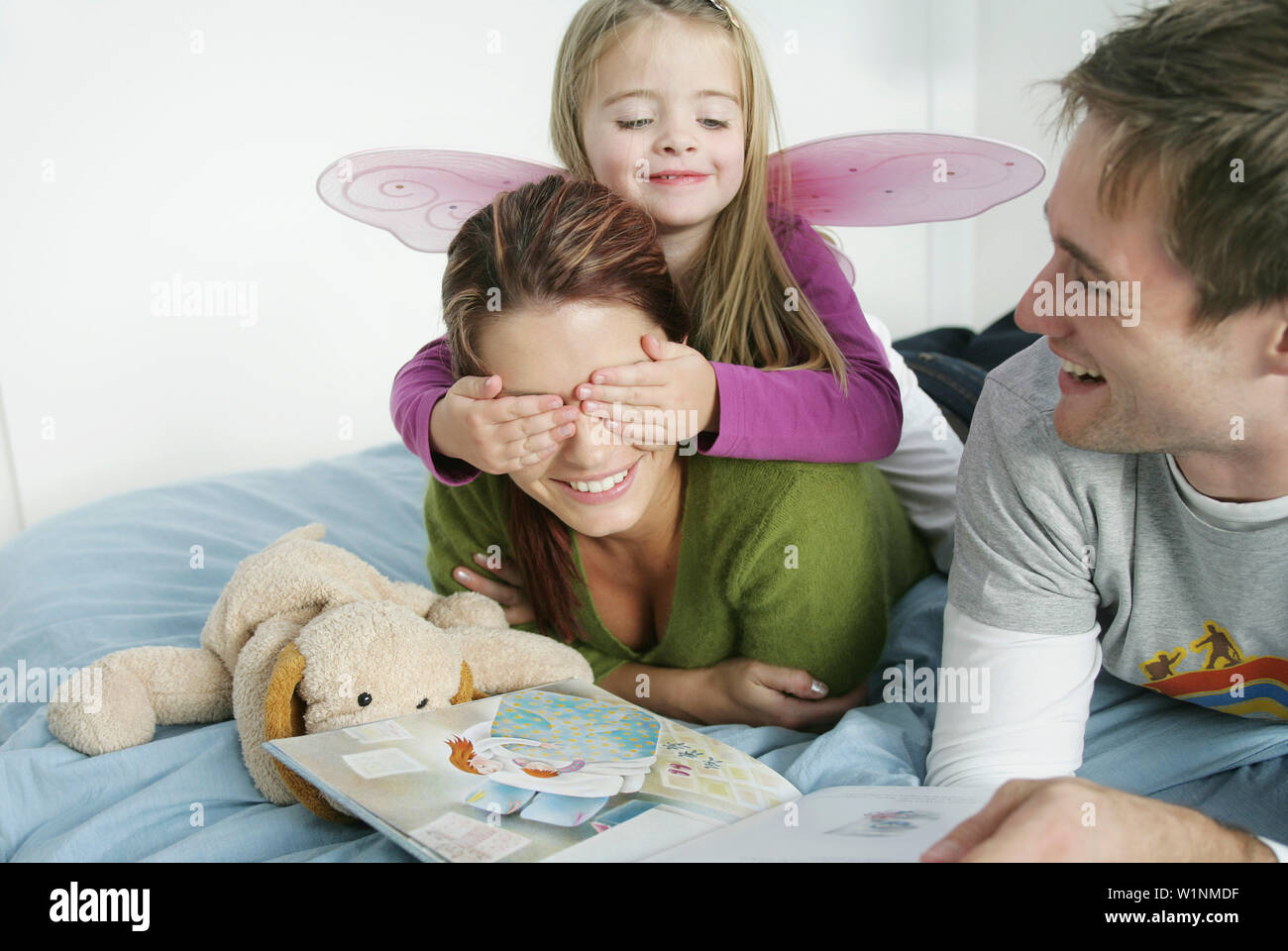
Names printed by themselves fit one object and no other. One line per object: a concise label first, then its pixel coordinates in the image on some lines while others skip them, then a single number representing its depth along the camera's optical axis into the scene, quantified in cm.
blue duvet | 95
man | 75
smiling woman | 108
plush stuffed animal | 94
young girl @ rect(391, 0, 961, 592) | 113
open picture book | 78
